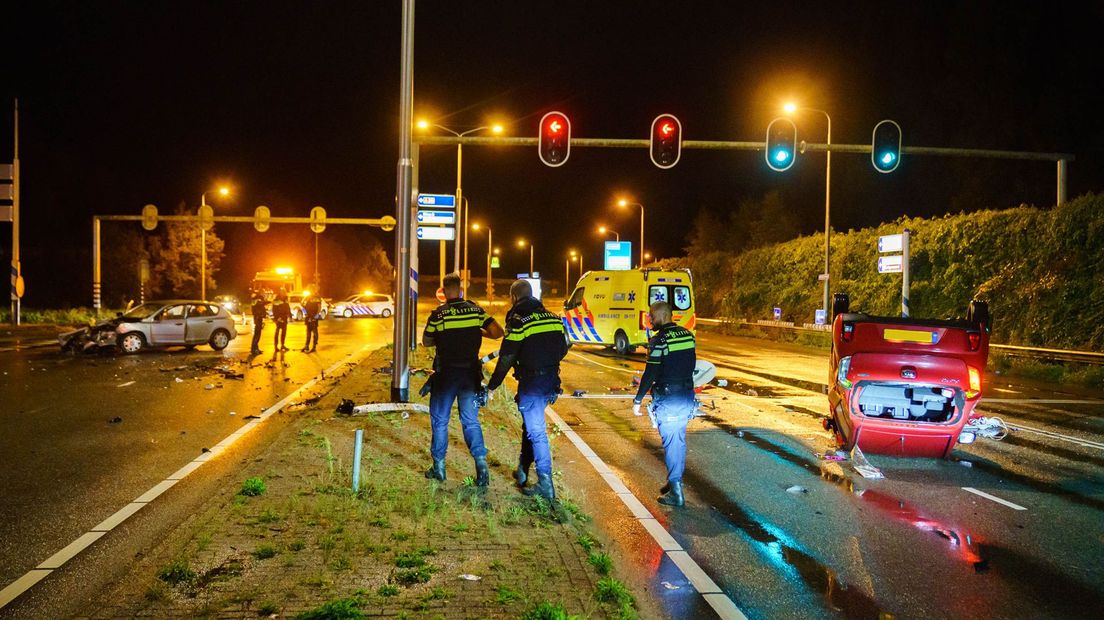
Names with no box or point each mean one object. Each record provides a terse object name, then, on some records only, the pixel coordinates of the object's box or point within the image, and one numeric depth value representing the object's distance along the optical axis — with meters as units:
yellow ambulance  22.62
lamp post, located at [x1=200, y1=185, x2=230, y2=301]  43.05
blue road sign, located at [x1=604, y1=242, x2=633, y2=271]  52.97
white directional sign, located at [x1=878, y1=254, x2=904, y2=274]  23.69
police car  50.34
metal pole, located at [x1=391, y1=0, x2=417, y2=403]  11.34
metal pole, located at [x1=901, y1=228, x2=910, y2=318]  21.74
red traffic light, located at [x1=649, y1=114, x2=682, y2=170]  16.80
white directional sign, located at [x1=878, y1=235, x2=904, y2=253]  23.70
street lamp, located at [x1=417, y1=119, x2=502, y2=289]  19.03
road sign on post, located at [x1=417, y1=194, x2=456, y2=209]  17.83
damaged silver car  21.45
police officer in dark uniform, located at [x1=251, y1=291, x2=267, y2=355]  22.49
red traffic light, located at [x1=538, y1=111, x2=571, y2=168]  16.70
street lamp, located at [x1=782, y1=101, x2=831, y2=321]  29.61
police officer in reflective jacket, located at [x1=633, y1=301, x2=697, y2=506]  7.04
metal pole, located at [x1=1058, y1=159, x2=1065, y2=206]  18.84
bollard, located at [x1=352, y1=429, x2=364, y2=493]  6.69
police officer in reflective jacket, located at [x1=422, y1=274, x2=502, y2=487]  7.17
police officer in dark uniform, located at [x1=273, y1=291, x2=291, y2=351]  22.67
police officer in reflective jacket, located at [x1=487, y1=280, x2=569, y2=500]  6.88
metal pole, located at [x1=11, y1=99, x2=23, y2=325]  33.34
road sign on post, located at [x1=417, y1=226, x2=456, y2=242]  17.42
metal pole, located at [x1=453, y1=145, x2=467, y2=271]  23.66
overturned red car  8.18
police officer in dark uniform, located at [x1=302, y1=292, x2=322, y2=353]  24.28
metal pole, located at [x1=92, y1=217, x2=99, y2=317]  38.00
